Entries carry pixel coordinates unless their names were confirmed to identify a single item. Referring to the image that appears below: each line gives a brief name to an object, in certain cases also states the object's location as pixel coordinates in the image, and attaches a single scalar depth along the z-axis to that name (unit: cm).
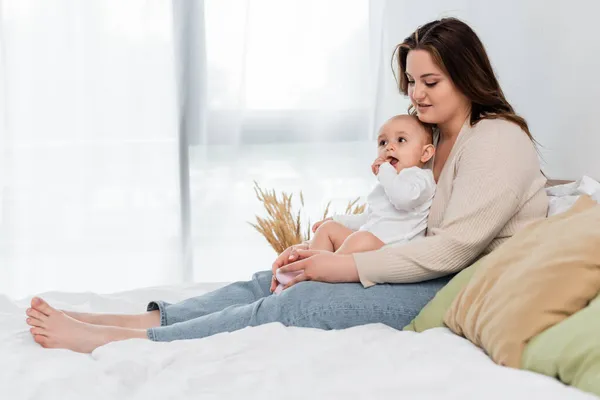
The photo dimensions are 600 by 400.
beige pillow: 144
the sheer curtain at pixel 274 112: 362
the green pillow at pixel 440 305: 177
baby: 204
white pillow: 202
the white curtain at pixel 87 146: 344
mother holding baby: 181
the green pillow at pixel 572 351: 127
